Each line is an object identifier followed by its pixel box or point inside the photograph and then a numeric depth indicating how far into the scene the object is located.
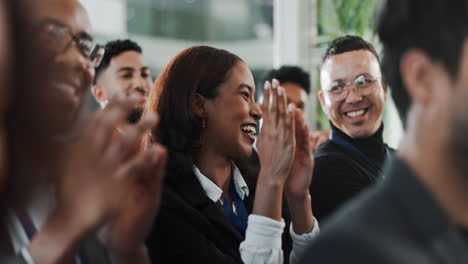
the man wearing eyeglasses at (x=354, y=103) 2.70
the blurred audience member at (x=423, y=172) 0.97
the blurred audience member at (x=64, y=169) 0.91
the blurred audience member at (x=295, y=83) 3.79
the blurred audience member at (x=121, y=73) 3.25
